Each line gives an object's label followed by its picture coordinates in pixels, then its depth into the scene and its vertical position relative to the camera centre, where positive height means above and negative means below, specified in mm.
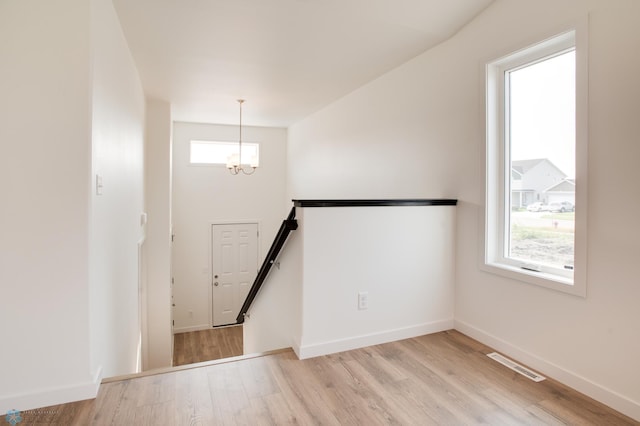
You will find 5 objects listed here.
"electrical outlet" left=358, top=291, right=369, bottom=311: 2625 -644
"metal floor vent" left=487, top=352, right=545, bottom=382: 2225 -1007
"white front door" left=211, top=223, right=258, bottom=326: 7148 -1109
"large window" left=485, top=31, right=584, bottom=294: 2195 +340
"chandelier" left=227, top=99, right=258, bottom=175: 5363 +796
